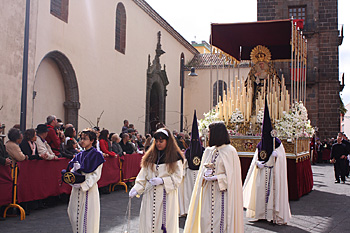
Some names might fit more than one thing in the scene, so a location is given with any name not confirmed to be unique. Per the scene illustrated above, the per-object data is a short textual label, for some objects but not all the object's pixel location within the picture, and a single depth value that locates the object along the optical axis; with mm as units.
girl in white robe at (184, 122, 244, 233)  5320
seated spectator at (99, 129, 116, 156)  11016
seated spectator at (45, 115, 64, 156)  9312
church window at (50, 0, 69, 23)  14516
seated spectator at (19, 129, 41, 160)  8383
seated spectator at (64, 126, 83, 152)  9906
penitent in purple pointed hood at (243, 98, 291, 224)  7840
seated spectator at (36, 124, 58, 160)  8538
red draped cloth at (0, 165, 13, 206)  7527
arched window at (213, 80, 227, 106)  30736
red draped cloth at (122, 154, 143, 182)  12119
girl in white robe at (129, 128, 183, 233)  5234
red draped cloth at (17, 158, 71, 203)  8000
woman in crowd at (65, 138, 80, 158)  9625
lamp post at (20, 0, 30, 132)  10375
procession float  10695
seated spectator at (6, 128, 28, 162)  7977
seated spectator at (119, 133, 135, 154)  12531
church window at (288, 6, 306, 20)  27469
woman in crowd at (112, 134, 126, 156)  11823
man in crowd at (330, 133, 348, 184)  14547
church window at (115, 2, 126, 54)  19750
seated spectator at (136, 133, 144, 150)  14547
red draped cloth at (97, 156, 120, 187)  10812
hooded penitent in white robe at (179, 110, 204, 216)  7994
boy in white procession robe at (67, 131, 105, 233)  5441
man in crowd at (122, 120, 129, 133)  14298
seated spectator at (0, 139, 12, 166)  7507
